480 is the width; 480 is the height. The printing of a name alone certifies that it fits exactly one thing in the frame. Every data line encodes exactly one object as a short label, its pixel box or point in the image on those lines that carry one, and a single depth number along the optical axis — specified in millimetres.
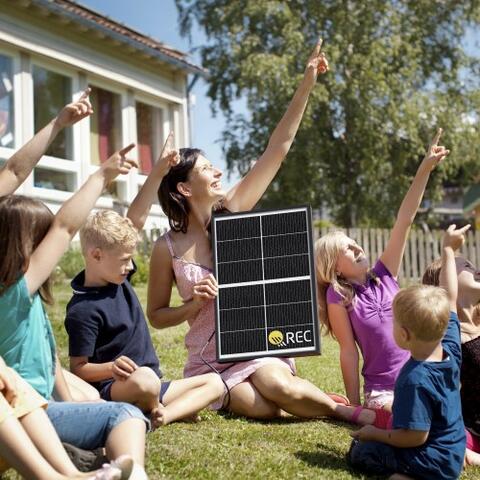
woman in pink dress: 4617
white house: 13688
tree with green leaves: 25234
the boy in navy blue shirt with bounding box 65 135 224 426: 4070
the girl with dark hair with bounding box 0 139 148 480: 3029
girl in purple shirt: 4664
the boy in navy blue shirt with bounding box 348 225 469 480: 3352
